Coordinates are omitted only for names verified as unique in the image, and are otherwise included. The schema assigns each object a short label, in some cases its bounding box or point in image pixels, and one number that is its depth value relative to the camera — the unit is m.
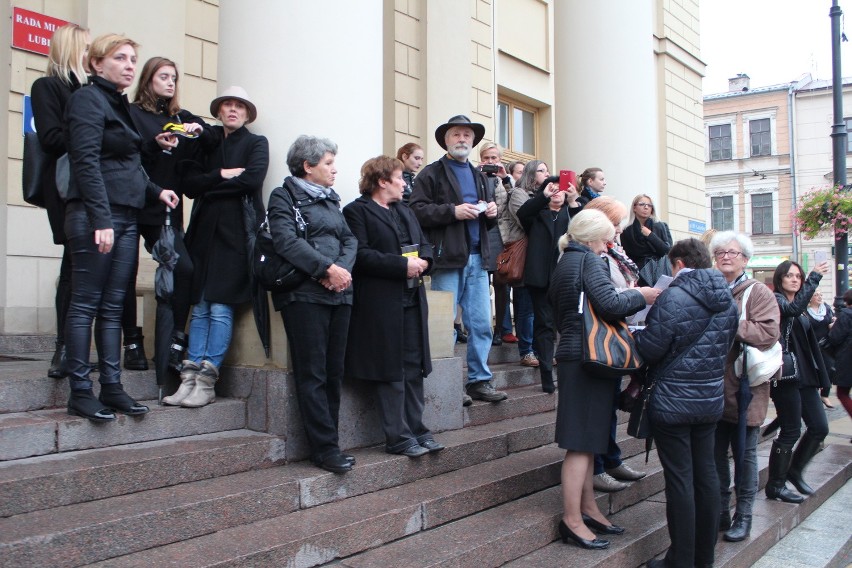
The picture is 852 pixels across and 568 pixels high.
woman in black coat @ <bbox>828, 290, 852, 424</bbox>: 8.33
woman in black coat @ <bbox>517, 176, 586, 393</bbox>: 6.26
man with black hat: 5.54
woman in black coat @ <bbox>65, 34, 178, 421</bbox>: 3.71
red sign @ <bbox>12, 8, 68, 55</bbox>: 6.44
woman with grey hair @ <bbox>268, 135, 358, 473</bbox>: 4.05
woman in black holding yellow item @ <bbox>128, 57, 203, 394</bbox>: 4.33
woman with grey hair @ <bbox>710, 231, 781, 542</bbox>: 4.74
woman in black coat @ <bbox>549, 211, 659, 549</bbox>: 4.04
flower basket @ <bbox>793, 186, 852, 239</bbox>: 12.38
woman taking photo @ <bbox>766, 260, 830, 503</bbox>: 5.80
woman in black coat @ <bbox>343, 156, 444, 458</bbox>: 4.44
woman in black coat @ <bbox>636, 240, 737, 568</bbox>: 3.97
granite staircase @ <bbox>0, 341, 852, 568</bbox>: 3.12
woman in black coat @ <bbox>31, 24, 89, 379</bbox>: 3.93
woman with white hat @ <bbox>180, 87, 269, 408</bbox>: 4.44
